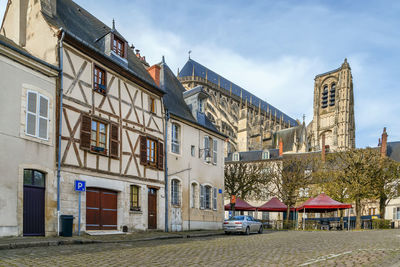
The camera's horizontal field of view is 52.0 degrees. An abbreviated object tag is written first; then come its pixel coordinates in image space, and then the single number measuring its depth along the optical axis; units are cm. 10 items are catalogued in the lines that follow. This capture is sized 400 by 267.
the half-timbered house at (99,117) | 1362
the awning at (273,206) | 2828
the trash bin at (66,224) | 1264
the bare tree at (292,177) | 3578
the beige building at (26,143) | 1125
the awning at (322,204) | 2606
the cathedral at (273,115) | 5828
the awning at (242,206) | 2868
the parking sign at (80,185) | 1352
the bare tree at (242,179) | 3526
